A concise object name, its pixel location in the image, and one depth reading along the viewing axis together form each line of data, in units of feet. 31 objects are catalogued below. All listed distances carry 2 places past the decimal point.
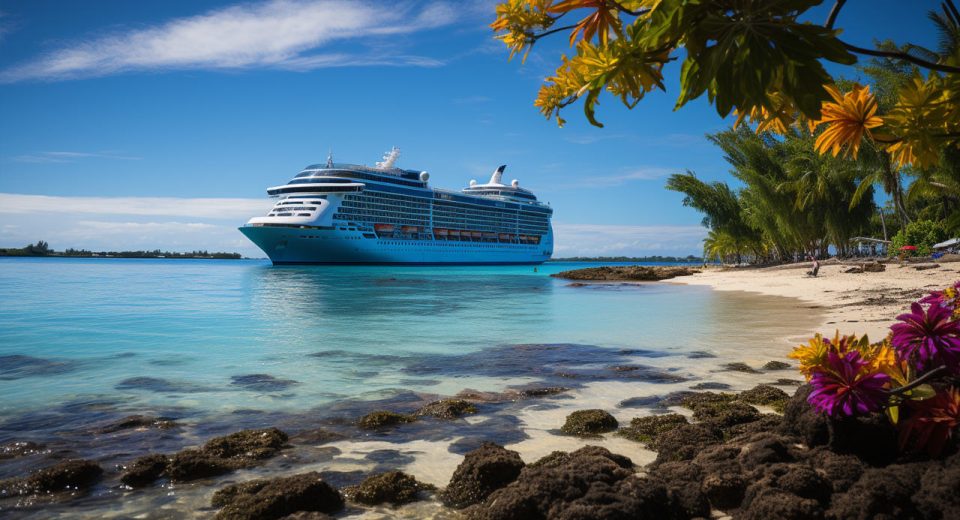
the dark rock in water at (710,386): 19.20
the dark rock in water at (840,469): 7.58
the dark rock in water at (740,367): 21.81
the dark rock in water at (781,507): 6.90
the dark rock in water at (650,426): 13.53
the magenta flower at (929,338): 6.65
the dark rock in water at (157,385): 21.74
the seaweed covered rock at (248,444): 12.97
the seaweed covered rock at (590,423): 14.28
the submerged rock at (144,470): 11.44
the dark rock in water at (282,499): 9.14
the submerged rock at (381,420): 15.37
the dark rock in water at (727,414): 13.34
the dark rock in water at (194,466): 11.58
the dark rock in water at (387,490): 10.14
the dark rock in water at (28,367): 25.94
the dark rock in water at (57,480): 11.20
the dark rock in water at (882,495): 6.69
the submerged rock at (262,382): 21.72
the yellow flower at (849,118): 5.62
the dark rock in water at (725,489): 8.25
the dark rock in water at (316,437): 14.30
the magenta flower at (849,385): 6.64
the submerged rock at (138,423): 16.02
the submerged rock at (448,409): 16.25
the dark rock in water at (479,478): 9.91
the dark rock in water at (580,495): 7.29
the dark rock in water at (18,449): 13.91
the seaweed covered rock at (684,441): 11.02
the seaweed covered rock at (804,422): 8.83
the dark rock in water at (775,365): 21.67
